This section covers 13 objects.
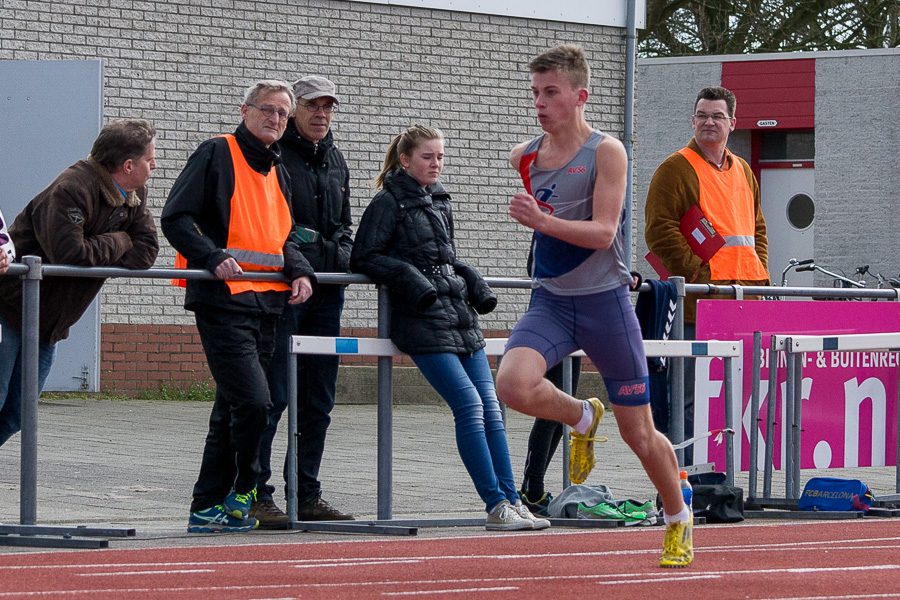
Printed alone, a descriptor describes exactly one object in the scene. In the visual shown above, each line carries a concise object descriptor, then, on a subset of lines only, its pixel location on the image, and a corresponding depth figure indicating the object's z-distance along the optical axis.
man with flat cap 15.75
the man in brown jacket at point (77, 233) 14.09
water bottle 15.04
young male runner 12.34
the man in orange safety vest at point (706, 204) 18.06
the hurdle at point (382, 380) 15.20
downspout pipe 35.50
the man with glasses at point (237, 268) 14.52
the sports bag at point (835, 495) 17.44
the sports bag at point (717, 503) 16.77
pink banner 17.98
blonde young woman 15.13
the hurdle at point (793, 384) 17.83
